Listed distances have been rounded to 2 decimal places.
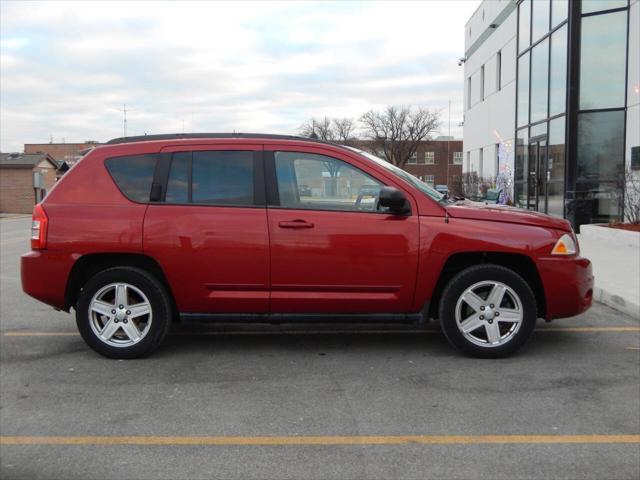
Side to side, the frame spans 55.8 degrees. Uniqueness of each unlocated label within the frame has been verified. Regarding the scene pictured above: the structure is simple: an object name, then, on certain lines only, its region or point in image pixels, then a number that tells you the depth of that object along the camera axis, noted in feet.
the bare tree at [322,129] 212.82
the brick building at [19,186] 141.69
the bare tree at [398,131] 205.88
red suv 16.61
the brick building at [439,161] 268.82
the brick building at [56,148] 273.33
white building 48.93
